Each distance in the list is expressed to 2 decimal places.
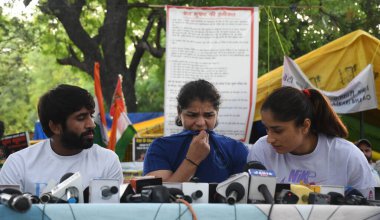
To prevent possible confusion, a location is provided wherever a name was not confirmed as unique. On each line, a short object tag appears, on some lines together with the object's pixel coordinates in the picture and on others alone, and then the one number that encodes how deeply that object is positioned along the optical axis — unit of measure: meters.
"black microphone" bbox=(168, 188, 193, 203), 4.76
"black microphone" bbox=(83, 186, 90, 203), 4.91
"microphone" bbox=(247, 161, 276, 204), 4.80
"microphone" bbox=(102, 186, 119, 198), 4.79
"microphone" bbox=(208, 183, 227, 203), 4.88
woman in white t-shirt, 6.25
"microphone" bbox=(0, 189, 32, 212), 4.39
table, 4.61
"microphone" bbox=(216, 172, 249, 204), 4.76
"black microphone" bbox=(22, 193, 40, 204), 4.66
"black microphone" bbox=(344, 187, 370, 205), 4.96
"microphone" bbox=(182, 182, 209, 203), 4.83
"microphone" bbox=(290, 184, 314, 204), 5.04
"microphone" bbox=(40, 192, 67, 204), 4.68
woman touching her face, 6.46
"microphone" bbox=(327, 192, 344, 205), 5.00
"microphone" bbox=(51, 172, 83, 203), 4.79
